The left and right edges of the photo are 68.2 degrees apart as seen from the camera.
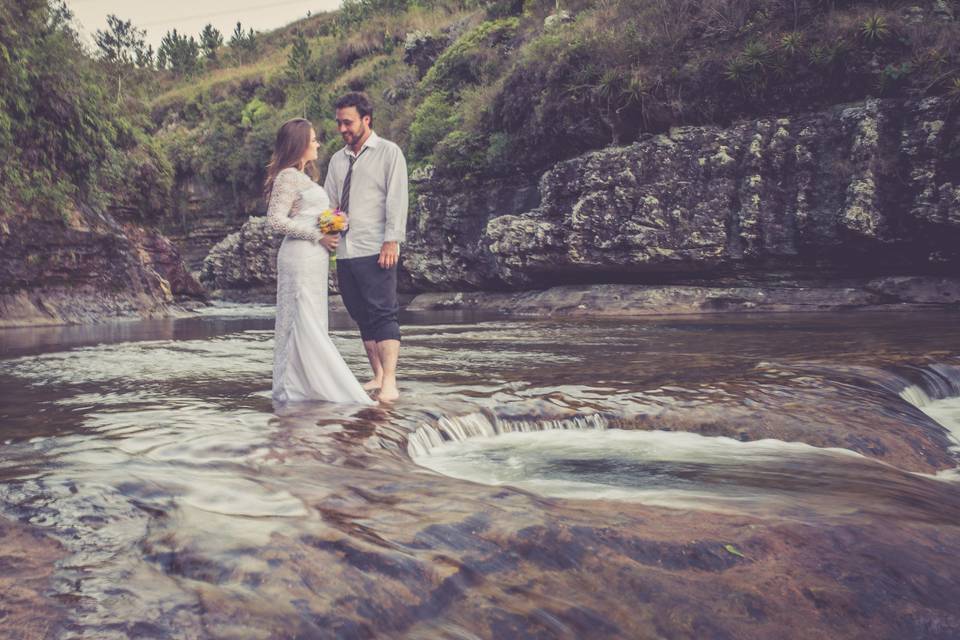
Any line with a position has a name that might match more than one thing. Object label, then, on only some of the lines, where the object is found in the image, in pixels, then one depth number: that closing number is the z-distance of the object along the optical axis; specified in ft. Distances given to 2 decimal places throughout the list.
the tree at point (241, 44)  208.60
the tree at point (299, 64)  159.53
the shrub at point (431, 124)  88.89
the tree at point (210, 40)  220.70
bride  16.48
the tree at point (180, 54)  207.34
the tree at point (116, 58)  71.51
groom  17.26
